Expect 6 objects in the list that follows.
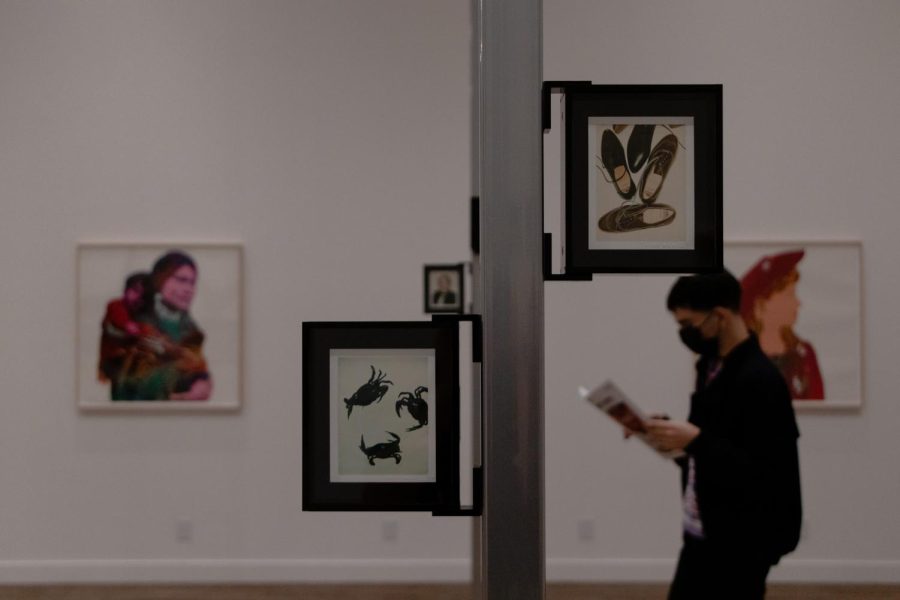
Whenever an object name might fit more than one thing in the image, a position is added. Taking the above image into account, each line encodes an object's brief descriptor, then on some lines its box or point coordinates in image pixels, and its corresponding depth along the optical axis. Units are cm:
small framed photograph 594
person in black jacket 299
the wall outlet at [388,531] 608
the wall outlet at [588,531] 607
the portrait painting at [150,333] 607
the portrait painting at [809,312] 605
